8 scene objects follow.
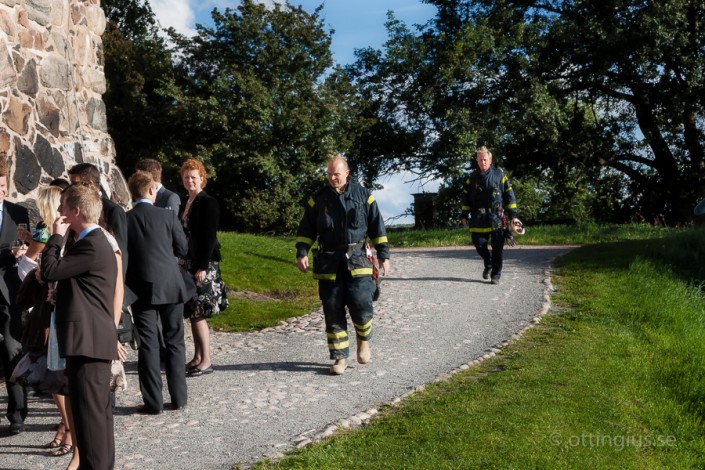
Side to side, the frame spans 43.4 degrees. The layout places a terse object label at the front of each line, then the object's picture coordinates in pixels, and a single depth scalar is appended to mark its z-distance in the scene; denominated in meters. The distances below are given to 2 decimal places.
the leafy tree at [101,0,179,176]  29.19
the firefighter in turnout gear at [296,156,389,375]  8.40
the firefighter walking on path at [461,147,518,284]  13.73
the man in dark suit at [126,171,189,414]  7.12
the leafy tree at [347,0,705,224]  25.31
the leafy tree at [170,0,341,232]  27.64
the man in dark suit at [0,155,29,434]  7.30
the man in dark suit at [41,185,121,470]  5.27
